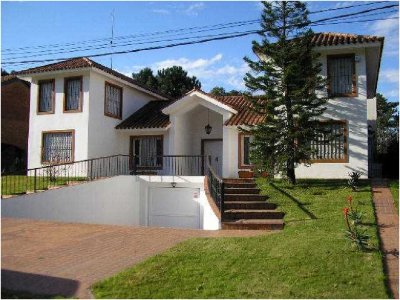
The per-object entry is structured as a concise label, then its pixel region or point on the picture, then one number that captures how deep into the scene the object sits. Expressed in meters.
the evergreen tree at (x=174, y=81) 39.75
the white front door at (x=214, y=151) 21.70
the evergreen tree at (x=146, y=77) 40.31
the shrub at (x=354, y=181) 15.18
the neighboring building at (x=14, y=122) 26.48
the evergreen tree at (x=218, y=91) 48.06
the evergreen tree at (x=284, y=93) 16.16
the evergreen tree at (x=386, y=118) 43.31
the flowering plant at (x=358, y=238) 8.21
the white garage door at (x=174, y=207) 17.80
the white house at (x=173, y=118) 17.77
